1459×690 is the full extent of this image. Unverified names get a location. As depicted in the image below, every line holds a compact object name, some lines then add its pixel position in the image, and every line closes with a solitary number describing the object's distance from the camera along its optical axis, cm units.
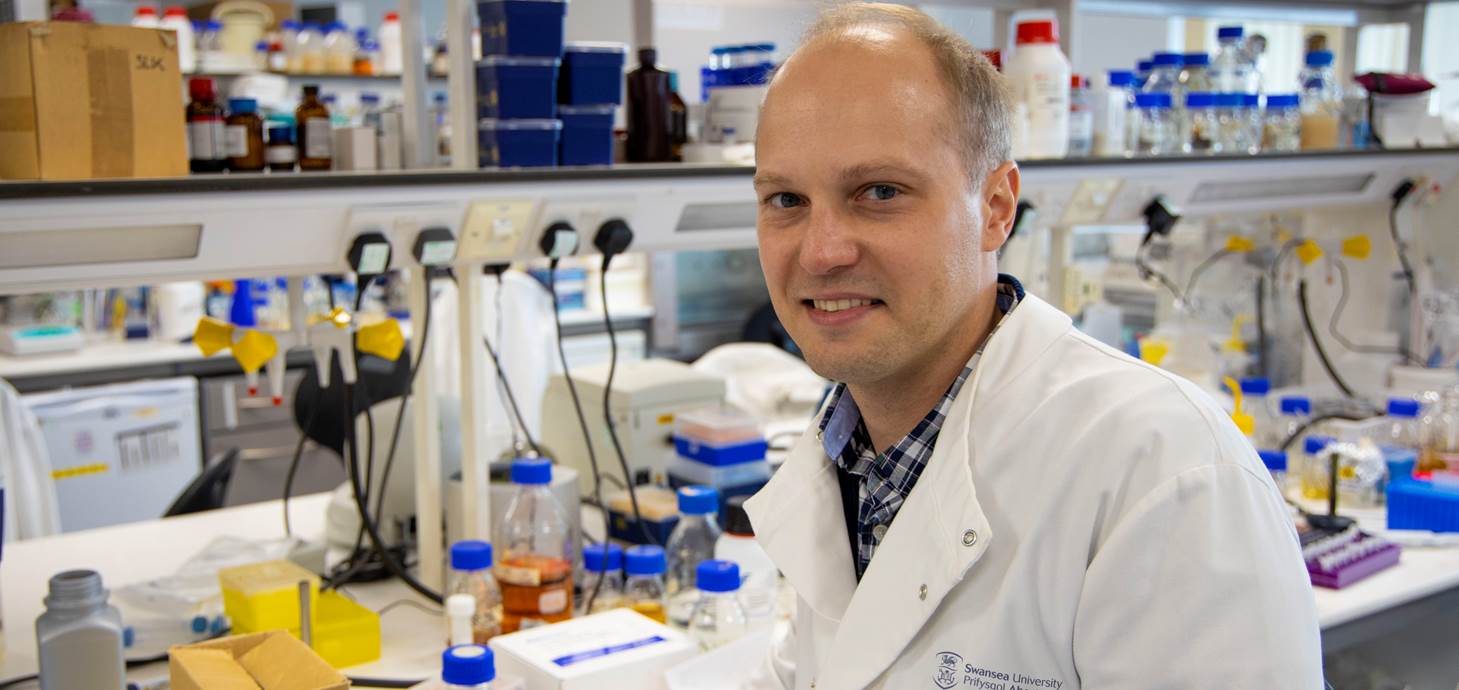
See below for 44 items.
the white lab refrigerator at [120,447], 409
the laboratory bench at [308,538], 185
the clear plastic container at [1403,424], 264
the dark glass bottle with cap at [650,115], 216
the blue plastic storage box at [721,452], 227
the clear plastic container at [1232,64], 294
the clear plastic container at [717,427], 229
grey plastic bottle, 142
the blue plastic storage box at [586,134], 199
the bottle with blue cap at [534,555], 181
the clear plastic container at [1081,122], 261
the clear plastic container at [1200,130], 286
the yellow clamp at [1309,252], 314
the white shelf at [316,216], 158
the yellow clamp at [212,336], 178
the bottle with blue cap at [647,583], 186
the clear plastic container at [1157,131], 284
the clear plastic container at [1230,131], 288
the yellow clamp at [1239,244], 328
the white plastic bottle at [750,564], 188
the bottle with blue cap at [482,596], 182
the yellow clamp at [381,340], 190
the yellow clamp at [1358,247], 325
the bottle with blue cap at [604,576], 193
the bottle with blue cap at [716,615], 175
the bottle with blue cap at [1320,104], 306
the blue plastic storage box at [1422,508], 235
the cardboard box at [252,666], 132
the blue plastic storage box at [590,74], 198
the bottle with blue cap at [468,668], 142
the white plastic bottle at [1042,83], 249
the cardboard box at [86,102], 158
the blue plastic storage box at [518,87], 191
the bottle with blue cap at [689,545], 204
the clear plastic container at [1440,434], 269
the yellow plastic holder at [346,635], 176
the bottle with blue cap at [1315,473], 257
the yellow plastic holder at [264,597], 172
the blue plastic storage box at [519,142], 193
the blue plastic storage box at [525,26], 189
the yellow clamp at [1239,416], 248
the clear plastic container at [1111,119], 268
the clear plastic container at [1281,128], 298
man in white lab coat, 104
